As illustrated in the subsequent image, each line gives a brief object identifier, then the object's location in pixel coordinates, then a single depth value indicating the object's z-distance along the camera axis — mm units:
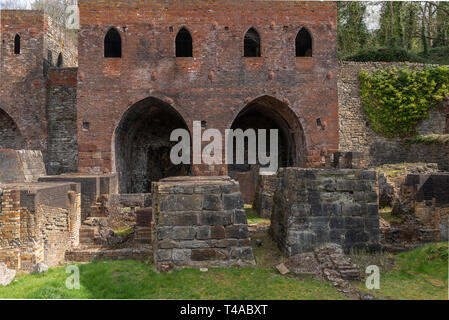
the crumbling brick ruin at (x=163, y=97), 12491
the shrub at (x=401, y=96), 17594
